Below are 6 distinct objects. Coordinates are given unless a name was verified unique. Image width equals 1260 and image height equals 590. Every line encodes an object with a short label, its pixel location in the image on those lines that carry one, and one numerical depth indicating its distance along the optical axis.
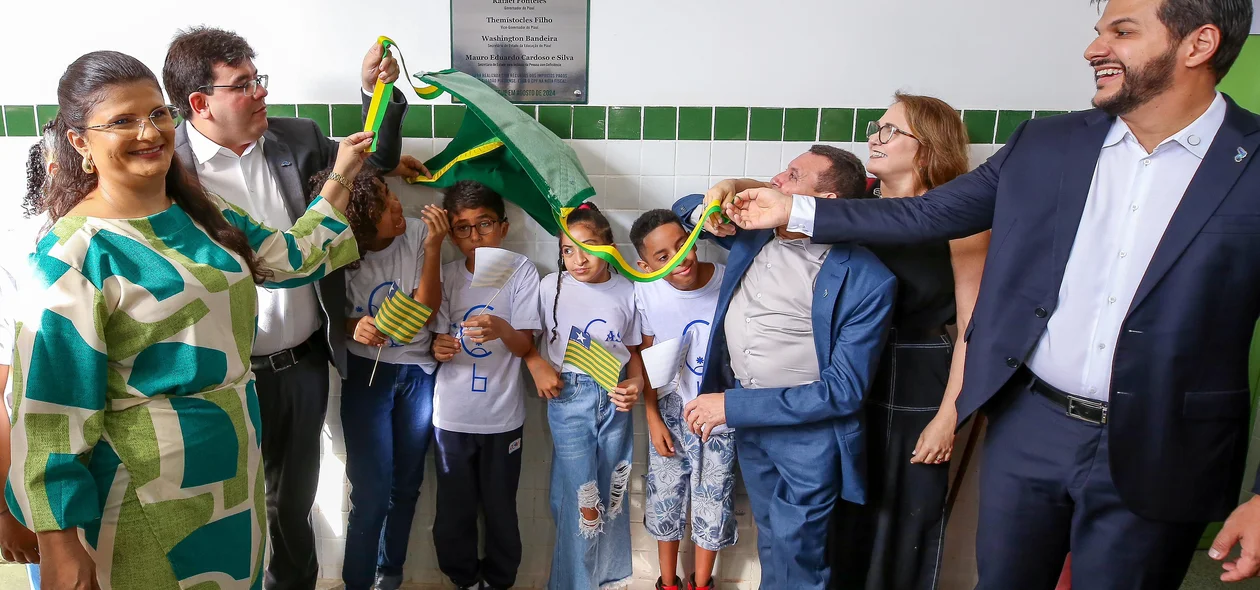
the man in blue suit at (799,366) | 2.09
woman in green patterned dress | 1.38
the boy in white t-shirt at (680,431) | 2.44
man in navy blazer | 1.54
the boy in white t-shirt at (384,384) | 2.39
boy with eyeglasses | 2.50
